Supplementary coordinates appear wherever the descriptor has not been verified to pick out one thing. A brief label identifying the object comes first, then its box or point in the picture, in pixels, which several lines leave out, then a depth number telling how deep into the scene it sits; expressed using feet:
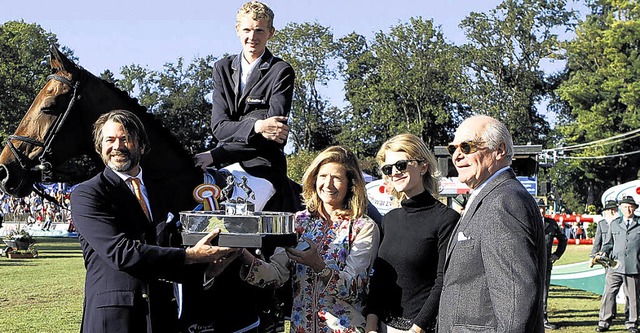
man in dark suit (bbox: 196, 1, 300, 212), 17.79
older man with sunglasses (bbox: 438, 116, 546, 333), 10.93
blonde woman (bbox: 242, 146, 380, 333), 14.44
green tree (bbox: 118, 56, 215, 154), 213.25
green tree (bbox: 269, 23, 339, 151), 213.25
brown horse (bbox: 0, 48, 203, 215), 18.54
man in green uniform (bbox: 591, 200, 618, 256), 49.51
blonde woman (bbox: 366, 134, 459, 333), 14.34
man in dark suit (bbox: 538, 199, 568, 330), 46.44
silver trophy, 12.09
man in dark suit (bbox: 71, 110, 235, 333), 12.44
